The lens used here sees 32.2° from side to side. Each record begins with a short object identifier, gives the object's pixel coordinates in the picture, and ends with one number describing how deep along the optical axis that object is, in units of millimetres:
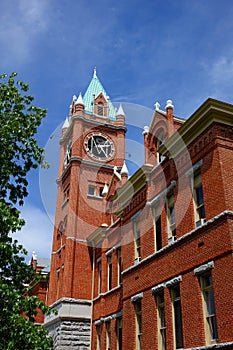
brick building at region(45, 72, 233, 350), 14648
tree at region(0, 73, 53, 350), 12141
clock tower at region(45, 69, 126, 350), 28828
